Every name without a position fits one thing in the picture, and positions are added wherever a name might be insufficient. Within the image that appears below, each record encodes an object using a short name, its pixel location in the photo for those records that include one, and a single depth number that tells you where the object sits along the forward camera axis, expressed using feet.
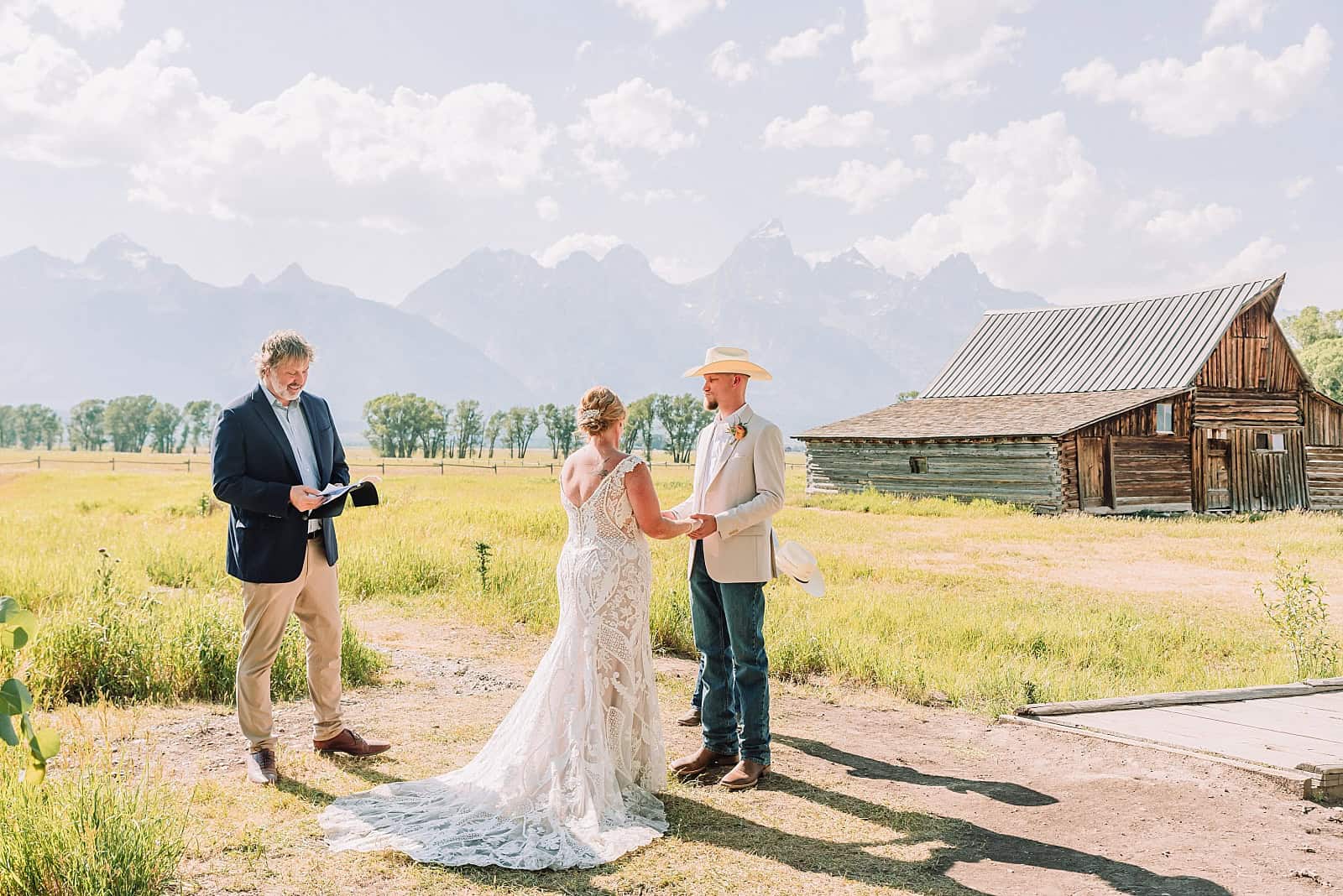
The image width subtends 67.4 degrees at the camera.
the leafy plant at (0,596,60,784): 5.79
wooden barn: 92.94
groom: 16.92
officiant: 16.38
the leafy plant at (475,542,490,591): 37.40
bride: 14.44
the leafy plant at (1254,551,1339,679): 26.55
